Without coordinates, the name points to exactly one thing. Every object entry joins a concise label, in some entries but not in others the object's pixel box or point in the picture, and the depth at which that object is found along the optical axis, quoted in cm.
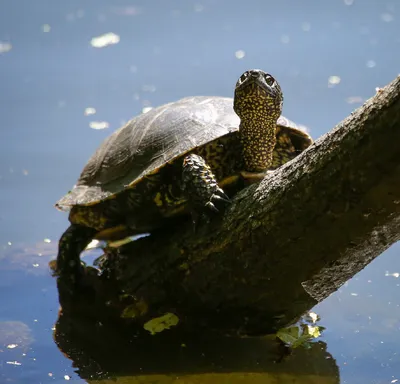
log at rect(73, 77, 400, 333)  350
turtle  361
